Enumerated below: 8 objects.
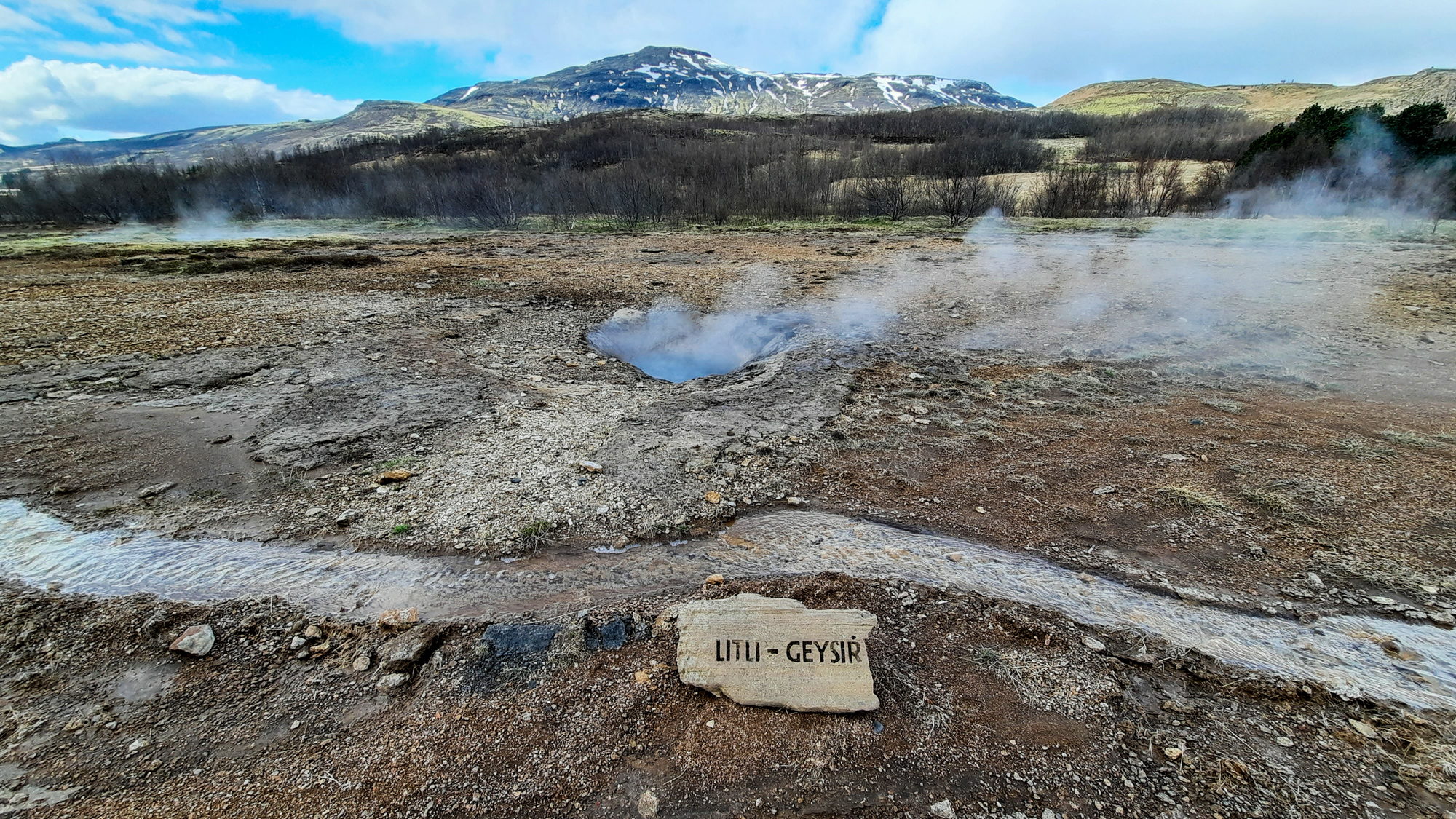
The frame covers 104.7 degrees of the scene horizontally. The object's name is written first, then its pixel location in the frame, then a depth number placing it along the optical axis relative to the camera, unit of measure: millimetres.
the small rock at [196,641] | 2684
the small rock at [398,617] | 2855
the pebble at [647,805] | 2014
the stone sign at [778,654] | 2422
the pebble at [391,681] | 2523
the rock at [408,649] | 2635
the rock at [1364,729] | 2244
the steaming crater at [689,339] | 7234
